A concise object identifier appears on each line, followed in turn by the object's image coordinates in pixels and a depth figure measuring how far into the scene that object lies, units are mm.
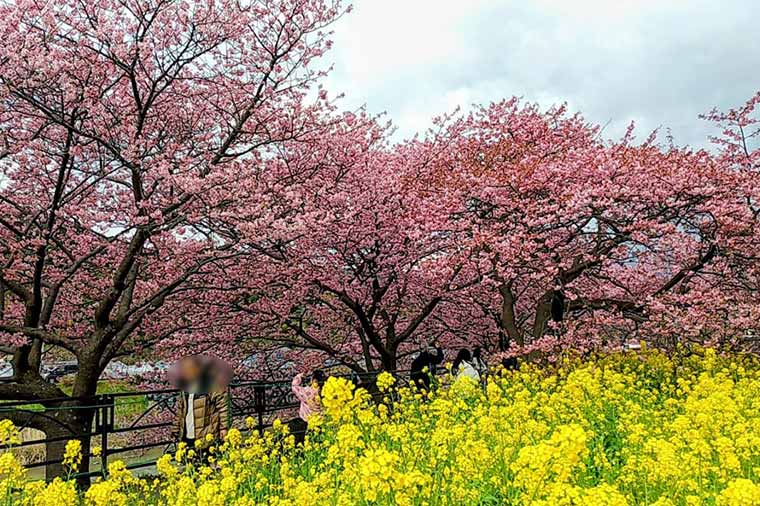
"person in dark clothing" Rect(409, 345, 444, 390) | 10328
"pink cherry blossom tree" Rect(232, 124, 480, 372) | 9750
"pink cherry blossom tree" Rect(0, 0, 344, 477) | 7566
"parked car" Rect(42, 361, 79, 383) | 16880
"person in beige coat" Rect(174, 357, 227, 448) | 7509
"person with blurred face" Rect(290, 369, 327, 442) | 7528
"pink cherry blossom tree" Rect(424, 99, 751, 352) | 8641
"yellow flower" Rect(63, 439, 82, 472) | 4914
